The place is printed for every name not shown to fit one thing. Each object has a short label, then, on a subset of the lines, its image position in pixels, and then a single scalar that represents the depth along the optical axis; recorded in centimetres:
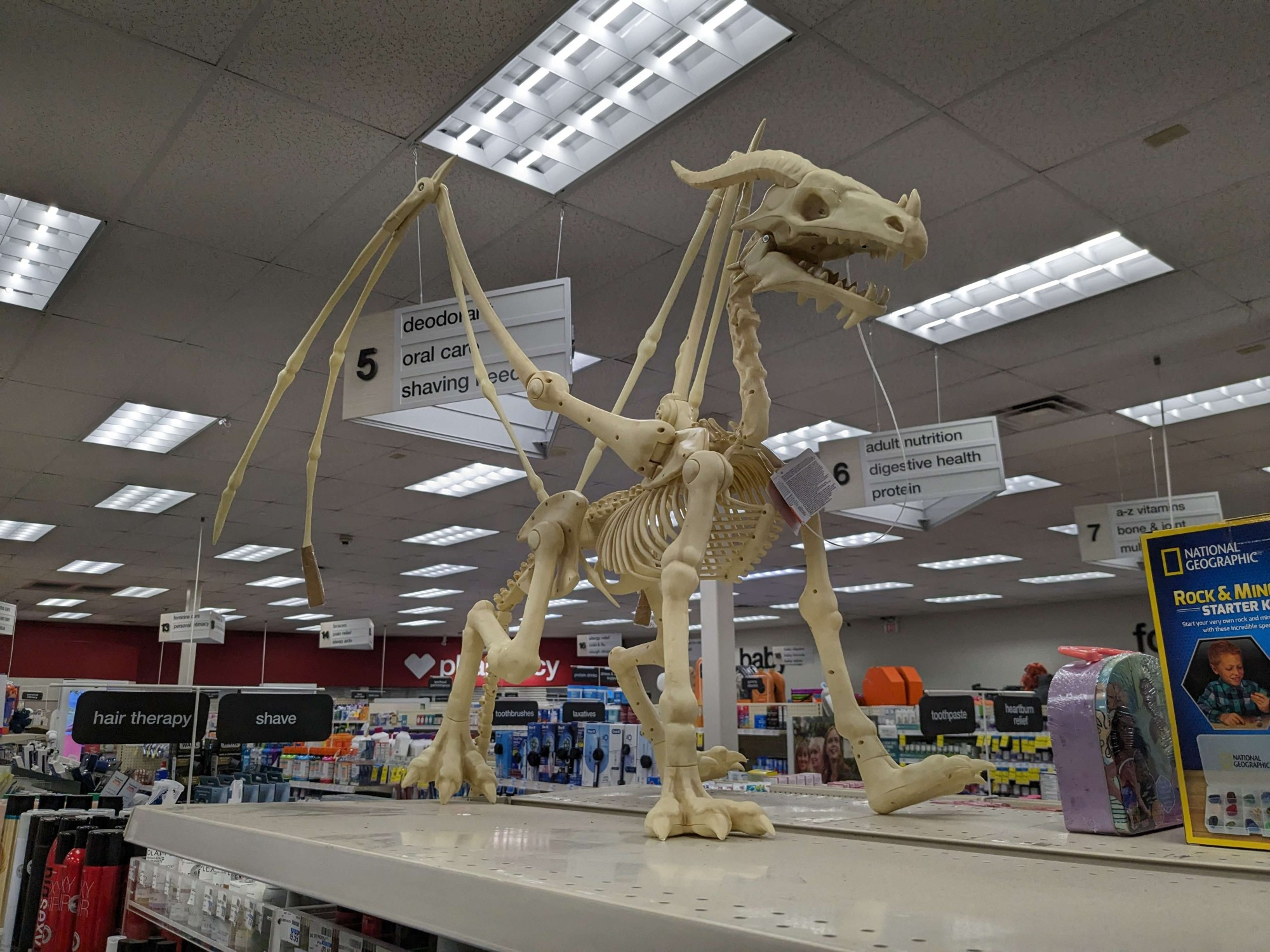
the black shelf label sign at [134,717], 283
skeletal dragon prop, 178
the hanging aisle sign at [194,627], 1018
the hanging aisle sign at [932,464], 476
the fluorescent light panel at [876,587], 1373
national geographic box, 127
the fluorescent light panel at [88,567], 1141
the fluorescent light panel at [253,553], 1071
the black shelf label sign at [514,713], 602
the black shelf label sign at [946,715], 541
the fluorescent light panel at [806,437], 673
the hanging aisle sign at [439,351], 315
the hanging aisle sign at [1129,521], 641
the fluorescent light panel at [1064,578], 1297
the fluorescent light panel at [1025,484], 807
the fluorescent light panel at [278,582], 1277
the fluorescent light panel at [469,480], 766
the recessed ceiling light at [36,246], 380
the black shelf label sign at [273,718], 282
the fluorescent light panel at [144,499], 812
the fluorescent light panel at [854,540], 987
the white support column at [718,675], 561
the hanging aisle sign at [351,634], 1335
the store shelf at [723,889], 85
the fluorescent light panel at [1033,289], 428
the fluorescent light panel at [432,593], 1389
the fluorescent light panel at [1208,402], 602
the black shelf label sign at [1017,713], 566
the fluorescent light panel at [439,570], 1195
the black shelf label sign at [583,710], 700
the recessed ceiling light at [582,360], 525
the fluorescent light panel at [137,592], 1338
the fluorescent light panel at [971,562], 1164
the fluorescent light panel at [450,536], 988
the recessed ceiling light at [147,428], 618
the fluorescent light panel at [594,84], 282
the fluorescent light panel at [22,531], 935
